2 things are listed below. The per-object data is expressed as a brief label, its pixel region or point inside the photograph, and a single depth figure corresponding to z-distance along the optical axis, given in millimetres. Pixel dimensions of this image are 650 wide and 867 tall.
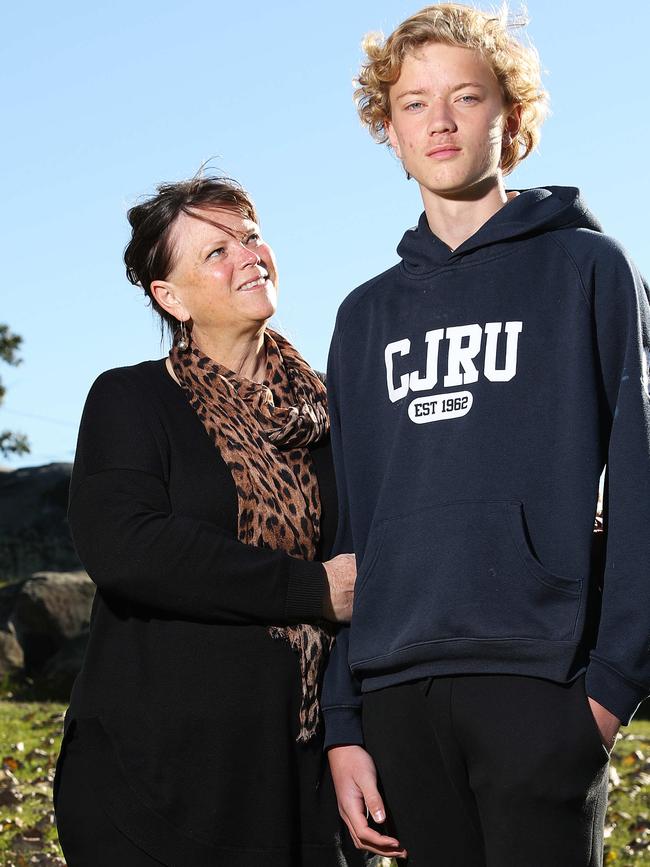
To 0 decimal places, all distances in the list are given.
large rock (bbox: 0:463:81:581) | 15609
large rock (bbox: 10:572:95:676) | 11836
